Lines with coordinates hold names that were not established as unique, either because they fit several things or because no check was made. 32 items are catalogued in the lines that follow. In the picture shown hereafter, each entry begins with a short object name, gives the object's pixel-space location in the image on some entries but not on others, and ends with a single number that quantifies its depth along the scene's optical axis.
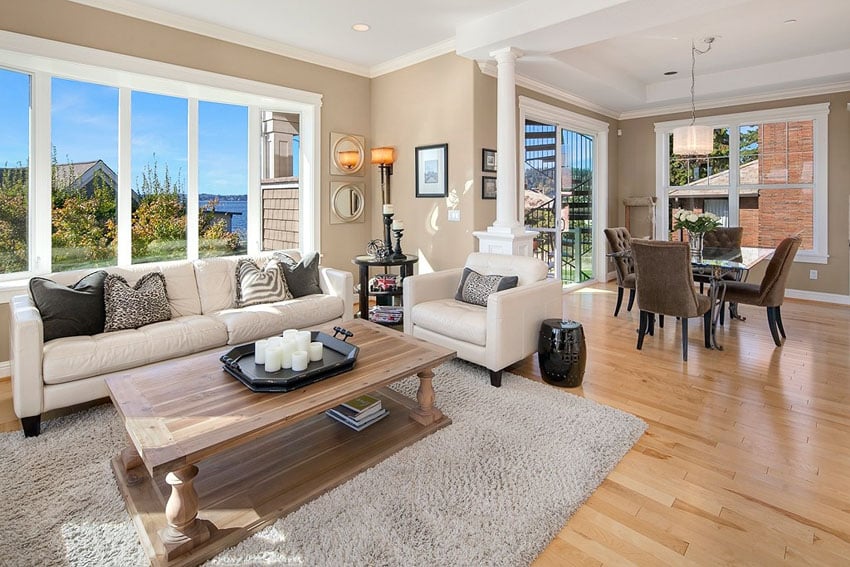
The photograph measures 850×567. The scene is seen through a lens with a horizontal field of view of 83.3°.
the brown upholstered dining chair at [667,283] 3.70
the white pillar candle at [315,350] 2.30
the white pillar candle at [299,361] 2.17
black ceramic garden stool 3.15
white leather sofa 2.51
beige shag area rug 1.68
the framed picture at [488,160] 4.86
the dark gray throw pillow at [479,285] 3.56
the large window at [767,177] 6.03
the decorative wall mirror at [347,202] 5.34
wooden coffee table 1.66
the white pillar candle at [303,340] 2.28
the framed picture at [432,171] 4.95
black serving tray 2.04
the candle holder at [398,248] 4.51
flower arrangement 4.44
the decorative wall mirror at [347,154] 5.29
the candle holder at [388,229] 4.60
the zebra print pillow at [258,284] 3.75
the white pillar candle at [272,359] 2.16
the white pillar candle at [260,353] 2.25
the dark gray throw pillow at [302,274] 4.00
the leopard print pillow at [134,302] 3.06
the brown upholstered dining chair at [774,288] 3.95
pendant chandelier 4.95
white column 4.45
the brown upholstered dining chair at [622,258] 4.94
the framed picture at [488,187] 4.89
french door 6.12
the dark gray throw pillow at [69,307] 2.80
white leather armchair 3.14
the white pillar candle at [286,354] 2.21
